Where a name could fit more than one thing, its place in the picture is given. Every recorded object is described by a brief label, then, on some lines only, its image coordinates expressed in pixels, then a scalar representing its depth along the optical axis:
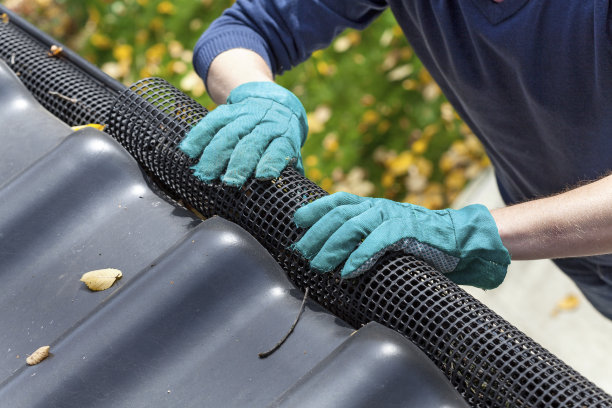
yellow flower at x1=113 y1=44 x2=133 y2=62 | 4.20
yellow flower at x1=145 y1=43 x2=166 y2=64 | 4.18
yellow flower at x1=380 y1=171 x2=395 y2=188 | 3.78
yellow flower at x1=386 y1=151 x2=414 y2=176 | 3.80
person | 1.45
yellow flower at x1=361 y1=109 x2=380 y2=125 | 3.93
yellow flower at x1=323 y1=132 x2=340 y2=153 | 3.87
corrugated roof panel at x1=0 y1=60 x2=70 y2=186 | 1.65
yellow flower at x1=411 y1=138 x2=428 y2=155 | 3.87
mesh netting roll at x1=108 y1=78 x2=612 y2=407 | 1.16
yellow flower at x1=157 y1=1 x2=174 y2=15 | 4.38
